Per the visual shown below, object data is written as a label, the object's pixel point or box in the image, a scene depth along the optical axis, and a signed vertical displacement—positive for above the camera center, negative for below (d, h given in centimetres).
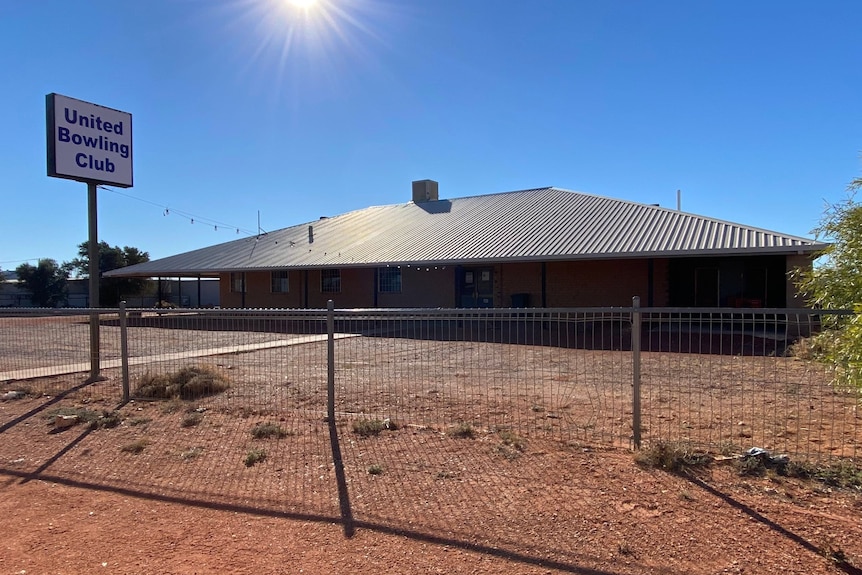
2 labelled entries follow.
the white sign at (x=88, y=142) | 1020 +267
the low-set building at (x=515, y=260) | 1928 +84
